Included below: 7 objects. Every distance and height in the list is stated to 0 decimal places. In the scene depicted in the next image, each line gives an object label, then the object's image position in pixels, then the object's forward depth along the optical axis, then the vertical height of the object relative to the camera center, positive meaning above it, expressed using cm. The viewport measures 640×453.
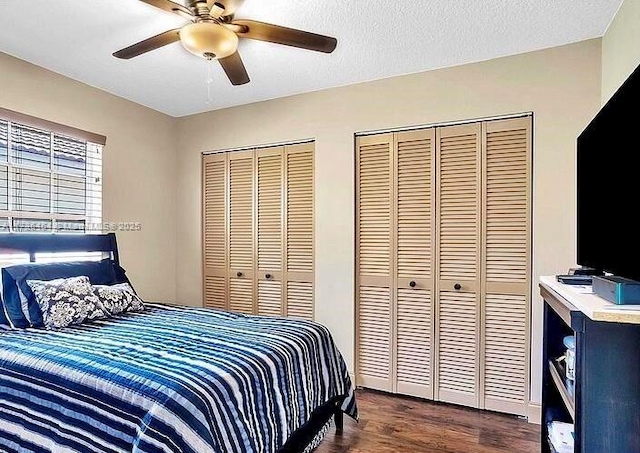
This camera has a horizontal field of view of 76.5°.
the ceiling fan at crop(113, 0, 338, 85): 179 +91
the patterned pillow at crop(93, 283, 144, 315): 268 -52
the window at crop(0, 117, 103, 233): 280 +31
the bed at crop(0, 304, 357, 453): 150 -69
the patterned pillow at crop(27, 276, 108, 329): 240 -49
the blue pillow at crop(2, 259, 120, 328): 241 -38
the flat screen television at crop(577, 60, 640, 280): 126 +15
